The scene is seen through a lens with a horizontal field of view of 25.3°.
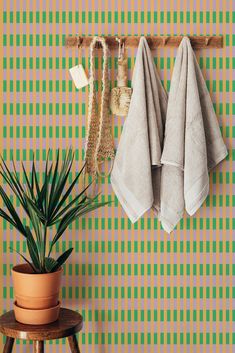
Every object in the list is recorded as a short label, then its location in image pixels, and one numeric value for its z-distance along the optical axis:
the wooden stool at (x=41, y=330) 1.94
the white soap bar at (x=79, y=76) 2.29
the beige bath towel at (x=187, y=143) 2.17
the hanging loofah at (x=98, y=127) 2.25
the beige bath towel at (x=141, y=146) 2.18
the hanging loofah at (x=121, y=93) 2.26
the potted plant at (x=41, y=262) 2.00
